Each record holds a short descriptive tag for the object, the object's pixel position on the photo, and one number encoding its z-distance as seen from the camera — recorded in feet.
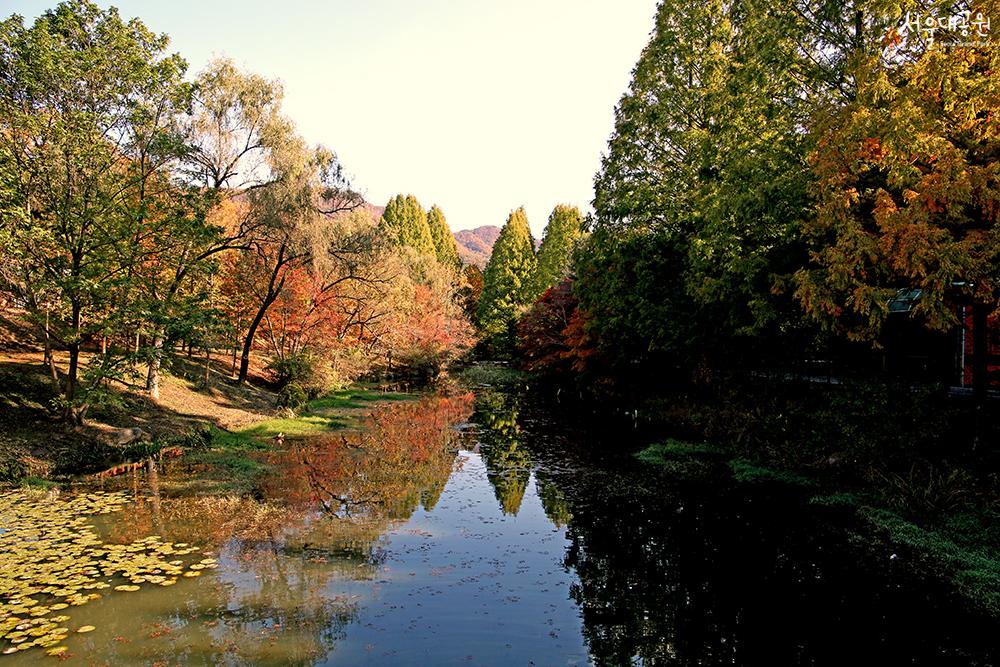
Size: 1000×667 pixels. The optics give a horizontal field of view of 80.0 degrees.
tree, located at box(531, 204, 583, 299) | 183.62
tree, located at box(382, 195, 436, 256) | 229.82
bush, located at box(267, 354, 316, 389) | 88.48
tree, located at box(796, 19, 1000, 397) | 30.99
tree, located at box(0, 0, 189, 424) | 44.24
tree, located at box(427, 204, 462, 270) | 253.65
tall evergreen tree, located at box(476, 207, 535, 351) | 187.83
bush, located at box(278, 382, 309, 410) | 77.77
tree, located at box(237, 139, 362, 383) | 79.46
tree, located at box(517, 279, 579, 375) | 115.96
